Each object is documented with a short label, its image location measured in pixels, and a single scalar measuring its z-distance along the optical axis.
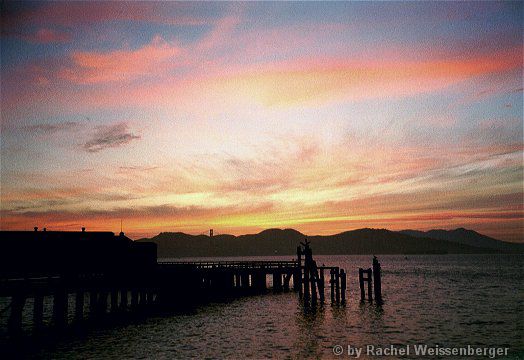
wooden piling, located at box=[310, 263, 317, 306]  46.92
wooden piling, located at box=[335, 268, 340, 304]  47.76
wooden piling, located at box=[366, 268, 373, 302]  49.53
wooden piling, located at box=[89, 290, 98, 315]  38.17
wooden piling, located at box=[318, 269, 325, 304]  47.57
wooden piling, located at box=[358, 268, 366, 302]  47.88
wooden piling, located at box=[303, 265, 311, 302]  48.75
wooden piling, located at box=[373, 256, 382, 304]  47.81
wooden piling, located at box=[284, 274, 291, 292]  60.28
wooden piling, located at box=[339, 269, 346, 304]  47.75
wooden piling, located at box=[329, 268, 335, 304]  47.73
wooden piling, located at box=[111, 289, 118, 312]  40.00
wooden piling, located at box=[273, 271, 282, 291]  60.50
